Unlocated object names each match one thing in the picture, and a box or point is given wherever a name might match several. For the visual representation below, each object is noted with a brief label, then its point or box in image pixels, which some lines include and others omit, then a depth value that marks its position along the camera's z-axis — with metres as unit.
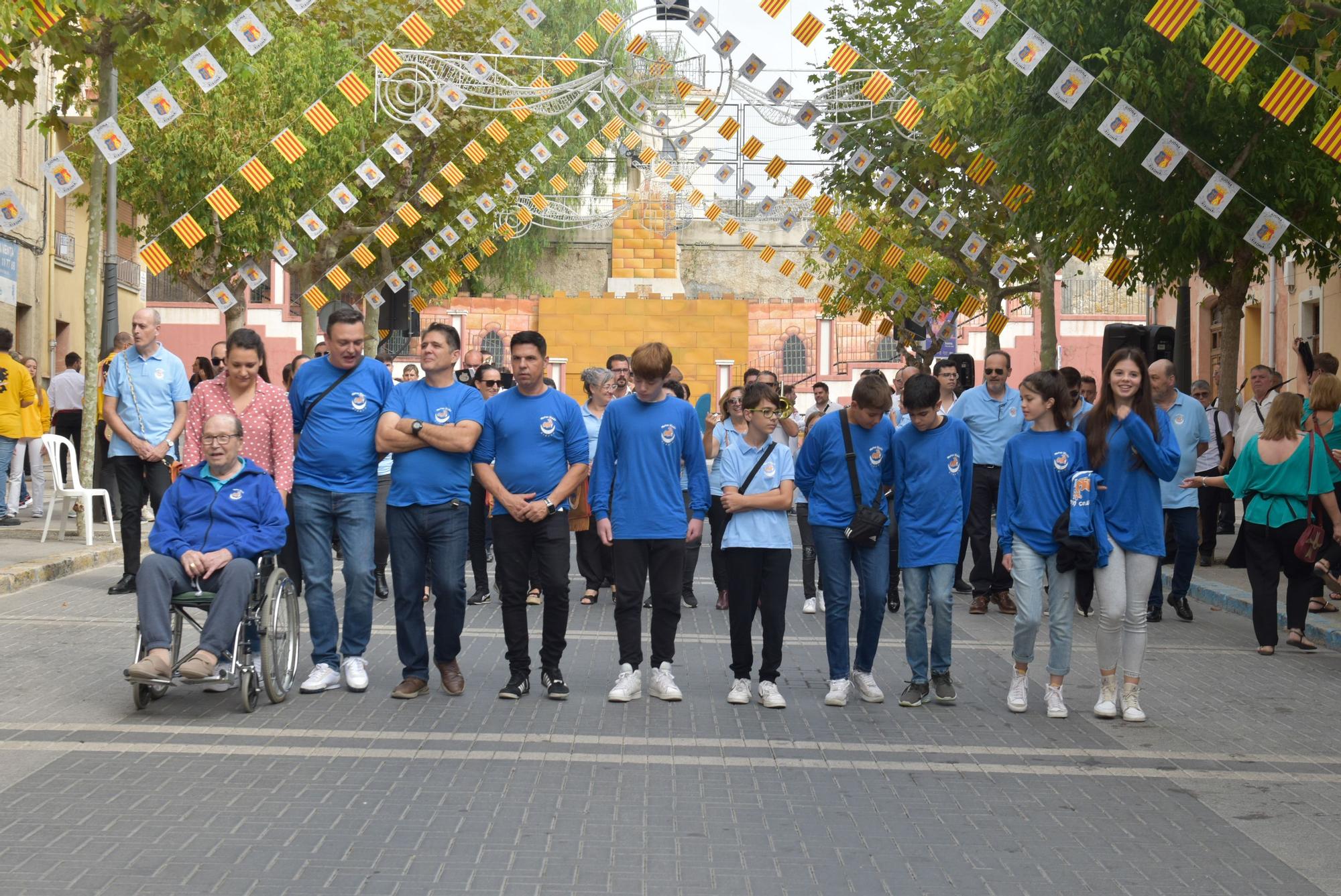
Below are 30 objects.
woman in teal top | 11.56
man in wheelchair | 8.23
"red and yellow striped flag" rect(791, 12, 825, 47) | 17.19
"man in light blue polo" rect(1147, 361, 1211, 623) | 13.13
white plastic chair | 16.70
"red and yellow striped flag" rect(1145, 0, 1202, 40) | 12.75
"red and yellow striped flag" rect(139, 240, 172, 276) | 19.86
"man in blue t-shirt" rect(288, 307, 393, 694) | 9.09
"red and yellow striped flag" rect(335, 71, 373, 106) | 19.64
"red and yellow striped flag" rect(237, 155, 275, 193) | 19.38
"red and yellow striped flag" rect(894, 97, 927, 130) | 20.58
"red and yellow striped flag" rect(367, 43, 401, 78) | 20.06
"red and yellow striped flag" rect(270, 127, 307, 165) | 20.48
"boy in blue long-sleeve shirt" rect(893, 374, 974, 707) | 9.22
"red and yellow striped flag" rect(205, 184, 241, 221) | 20.11
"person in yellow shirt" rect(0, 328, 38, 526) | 18.14
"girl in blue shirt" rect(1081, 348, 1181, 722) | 8.88
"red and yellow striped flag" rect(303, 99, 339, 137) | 21.52
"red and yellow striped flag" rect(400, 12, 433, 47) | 20.44
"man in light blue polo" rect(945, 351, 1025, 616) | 13.63
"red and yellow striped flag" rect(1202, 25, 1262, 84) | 12.95
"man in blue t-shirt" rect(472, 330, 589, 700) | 9.05
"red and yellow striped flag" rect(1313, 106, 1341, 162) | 12.48
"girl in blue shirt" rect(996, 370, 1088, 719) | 8.98
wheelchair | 8.38
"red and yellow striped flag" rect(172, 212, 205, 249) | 21.48
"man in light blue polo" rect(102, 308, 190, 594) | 13.04
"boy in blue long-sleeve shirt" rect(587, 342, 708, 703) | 9.07
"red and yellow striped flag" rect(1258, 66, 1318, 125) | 12.98
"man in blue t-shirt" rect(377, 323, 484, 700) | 8.98
